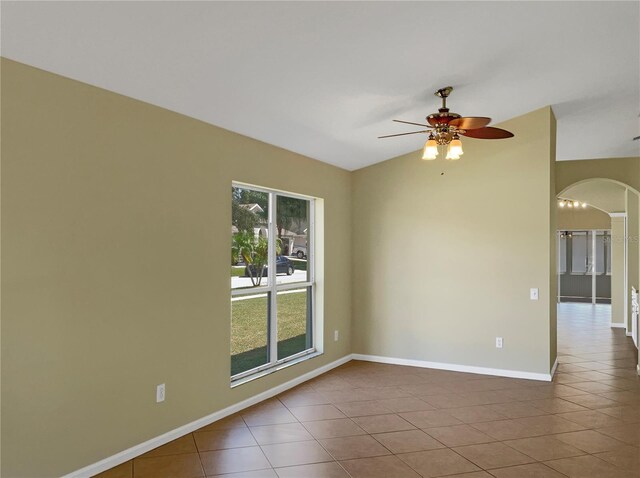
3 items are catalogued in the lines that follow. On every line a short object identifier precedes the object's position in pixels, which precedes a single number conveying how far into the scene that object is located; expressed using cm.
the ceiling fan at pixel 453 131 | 360
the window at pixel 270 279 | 446
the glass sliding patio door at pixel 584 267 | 1263
